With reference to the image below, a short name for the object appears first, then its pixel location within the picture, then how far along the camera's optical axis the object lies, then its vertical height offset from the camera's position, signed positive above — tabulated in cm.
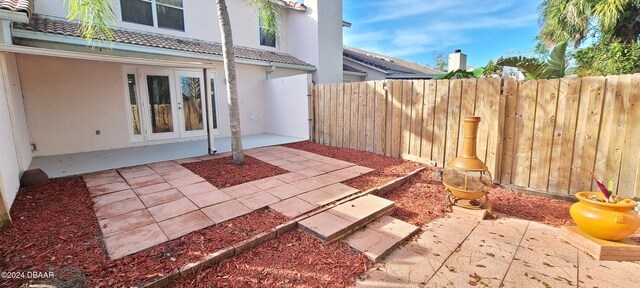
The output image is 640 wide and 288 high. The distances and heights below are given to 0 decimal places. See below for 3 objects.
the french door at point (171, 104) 745 +20
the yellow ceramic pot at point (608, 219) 234 -104
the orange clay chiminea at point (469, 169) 311 -74
